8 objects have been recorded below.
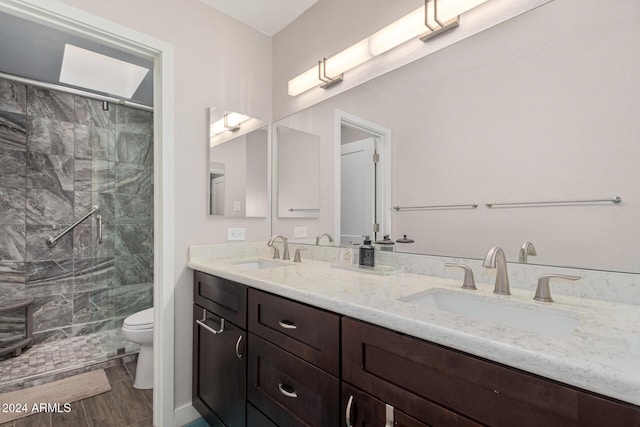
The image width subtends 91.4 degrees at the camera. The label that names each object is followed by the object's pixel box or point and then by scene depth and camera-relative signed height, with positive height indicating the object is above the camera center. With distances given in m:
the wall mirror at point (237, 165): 1.92 +0.33
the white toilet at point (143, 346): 2.11 -0.91
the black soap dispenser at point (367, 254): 1.52 -0.20
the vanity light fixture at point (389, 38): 1.30 +0.85
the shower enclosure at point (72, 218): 2.64 -0.03
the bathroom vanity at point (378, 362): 0.55 -0.35
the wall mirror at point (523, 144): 0.94 +0.25
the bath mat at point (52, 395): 1.83 -1.15
